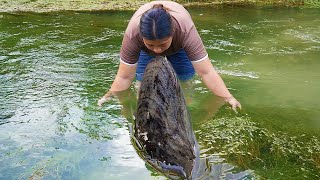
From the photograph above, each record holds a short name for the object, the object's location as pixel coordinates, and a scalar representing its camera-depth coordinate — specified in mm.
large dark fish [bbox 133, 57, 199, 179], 2342
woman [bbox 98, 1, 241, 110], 2551
